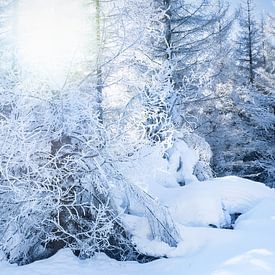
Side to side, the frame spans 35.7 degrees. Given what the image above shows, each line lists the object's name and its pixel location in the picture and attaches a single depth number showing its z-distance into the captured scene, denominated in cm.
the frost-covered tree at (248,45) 2612
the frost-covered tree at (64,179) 664
